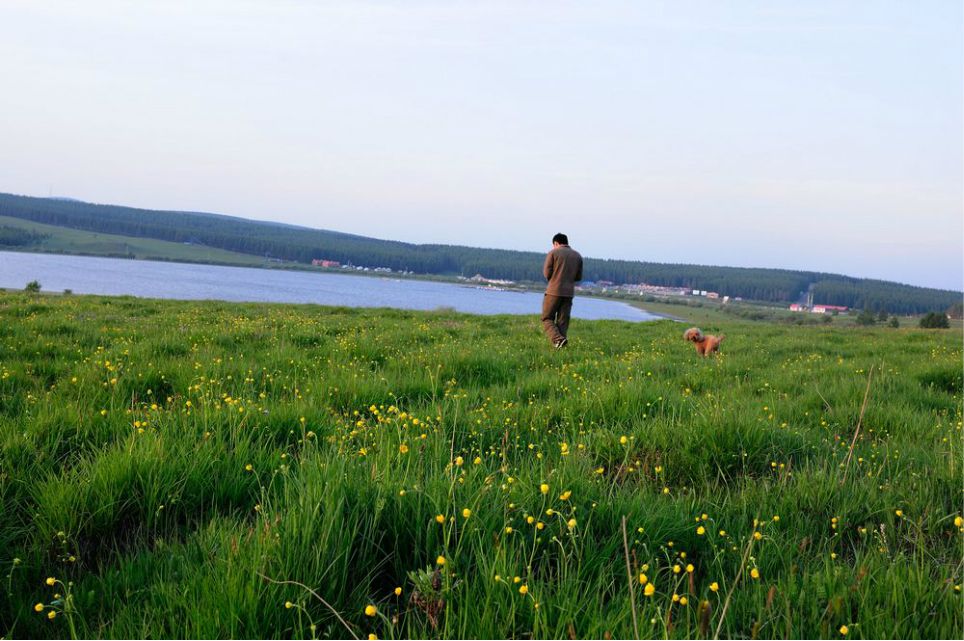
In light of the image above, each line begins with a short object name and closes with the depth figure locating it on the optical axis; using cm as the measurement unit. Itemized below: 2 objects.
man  1402
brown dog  1191
